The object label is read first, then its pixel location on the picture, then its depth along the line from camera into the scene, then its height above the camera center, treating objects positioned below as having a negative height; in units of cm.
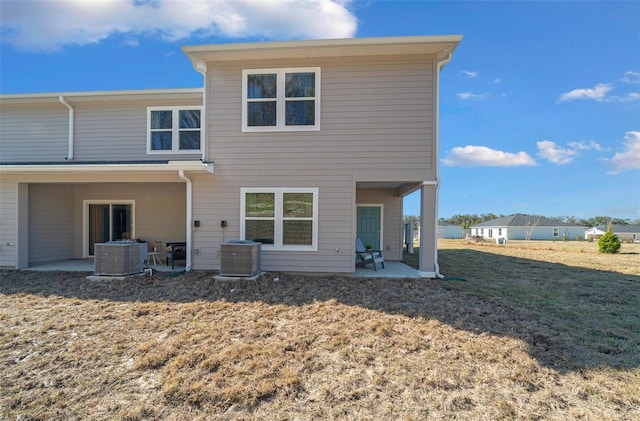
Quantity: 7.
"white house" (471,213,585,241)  4221 -182
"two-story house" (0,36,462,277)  729 +144
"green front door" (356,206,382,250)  1118 -40
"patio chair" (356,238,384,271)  856 -121
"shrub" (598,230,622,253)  1694 -149
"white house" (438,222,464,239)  4349 -245
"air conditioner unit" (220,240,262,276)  692 -103
